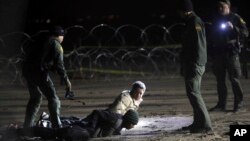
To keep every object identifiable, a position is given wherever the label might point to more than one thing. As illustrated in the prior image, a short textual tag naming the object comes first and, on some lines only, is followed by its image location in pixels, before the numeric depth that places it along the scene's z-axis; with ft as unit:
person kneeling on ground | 64.90
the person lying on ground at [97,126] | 59.88
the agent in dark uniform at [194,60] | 63.93
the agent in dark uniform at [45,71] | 62.85
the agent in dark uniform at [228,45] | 78.38
